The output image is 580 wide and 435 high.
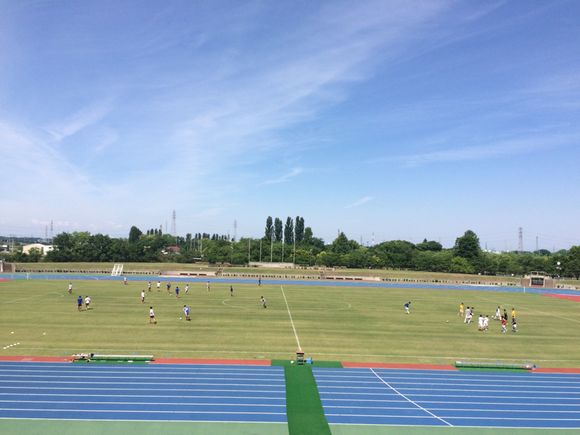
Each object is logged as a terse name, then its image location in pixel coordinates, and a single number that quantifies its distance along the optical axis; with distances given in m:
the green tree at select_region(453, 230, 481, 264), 121.96
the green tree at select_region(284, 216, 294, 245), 150.50
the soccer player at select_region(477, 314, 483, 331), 36.09
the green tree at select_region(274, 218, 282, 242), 146.75
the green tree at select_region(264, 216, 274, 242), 143.88
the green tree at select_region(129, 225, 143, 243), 183.50
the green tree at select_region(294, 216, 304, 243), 153.15
